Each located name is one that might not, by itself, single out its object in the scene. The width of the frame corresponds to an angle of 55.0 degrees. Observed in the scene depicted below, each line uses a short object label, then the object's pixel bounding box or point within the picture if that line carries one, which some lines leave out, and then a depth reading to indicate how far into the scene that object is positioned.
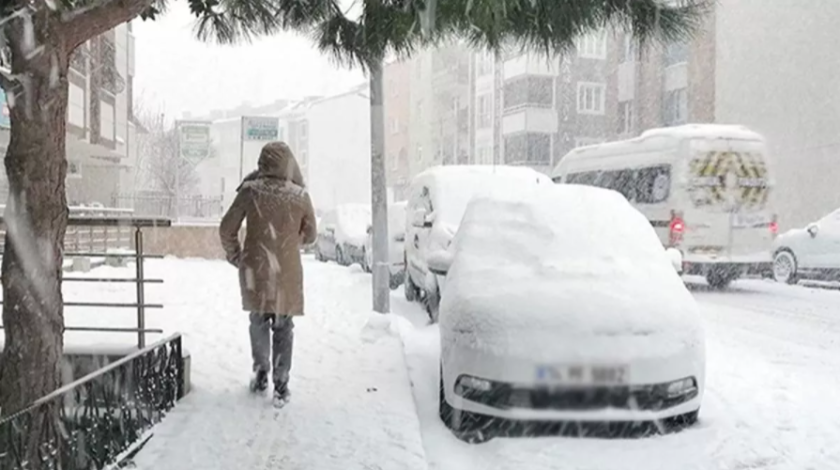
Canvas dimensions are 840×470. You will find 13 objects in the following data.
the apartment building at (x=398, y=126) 49.47
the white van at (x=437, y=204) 10.08
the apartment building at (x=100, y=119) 19.88
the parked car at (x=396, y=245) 14.28
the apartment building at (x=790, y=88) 20.08
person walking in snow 5.54
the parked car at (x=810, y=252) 14.84
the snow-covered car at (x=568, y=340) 4.89
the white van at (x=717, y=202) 14.52
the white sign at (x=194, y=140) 20.25
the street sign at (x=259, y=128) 17.62
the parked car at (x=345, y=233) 18.81
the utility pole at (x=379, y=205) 9.14
